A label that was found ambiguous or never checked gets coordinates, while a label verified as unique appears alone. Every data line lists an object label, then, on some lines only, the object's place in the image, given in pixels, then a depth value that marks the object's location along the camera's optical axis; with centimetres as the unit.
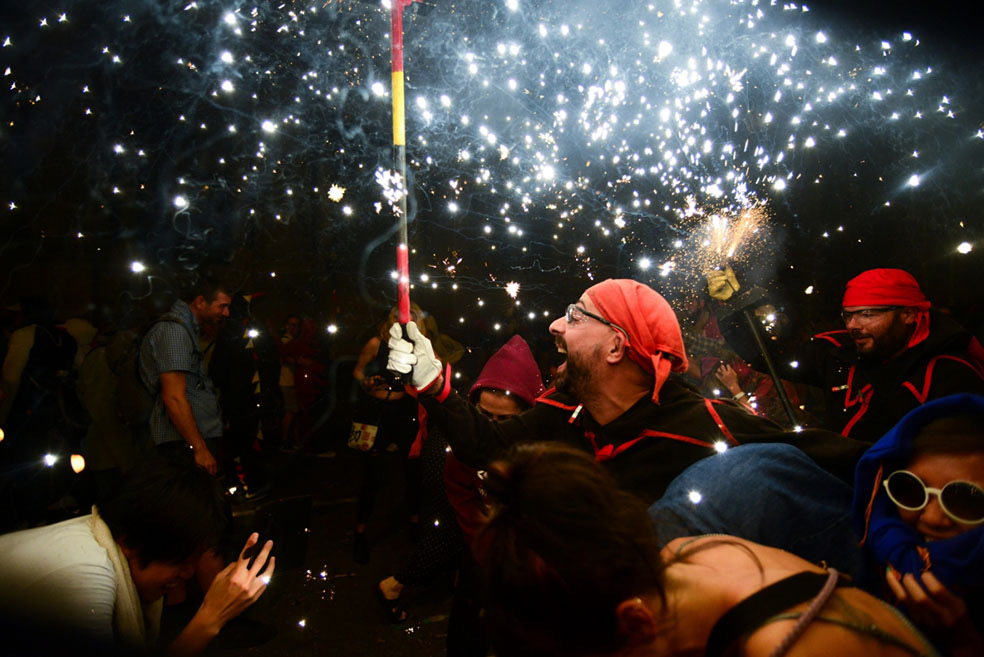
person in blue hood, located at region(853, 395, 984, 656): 104
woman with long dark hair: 93
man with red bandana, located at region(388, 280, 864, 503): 199
